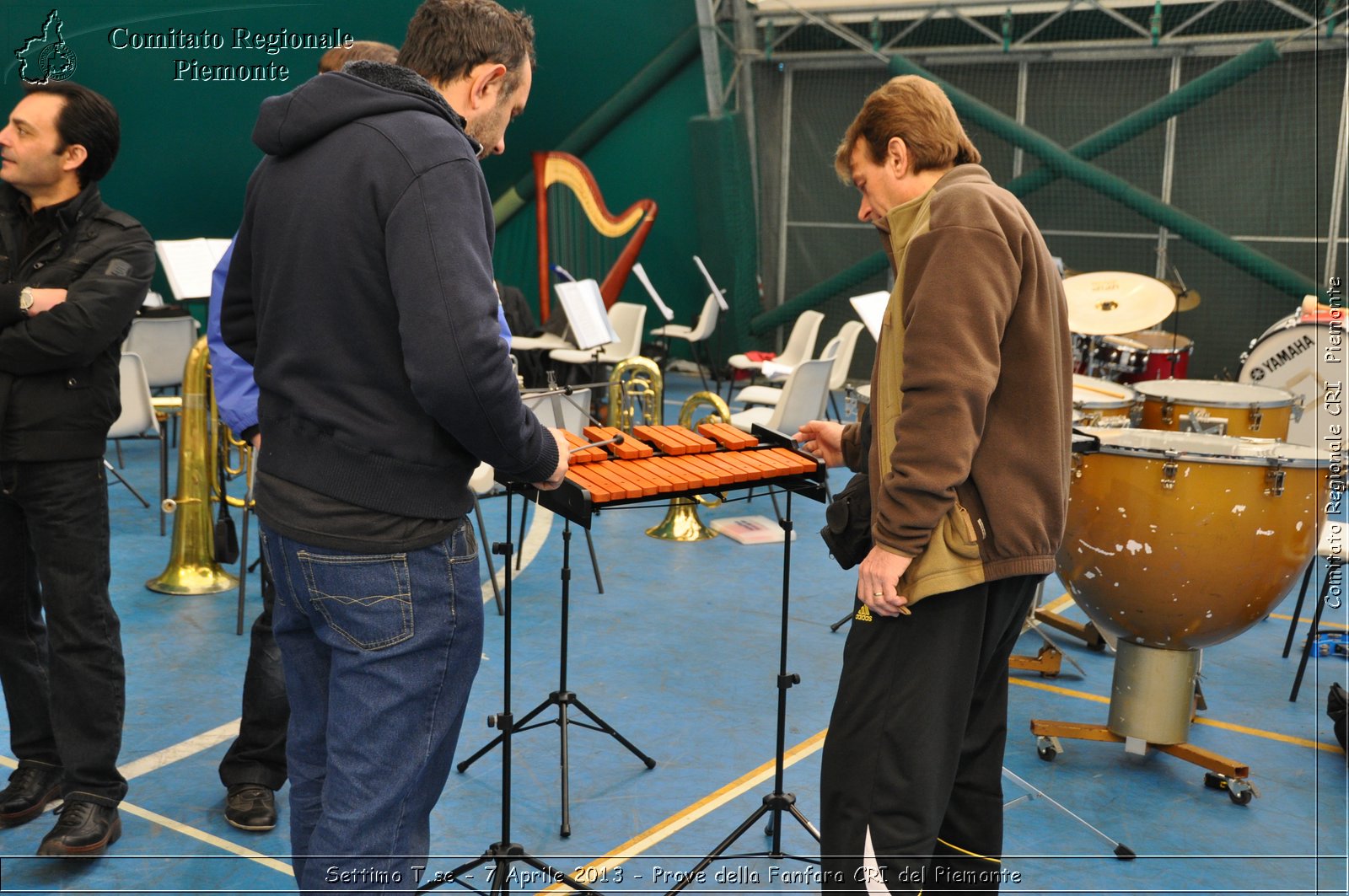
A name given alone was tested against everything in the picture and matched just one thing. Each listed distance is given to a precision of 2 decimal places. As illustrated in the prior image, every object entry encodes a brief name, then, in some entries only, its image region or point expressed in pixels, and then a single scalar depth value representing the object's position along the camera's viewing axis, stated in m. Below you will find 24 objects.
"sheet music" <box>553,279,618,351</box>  7.34
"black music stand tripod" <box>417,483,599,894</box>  2.65
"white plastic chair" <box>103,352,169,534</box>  5.86
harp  9.77
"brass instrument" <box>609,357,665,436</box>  6.03
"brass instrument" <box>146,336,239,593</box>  4.90
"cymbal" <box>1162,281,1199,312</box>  9.91
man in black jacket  2.78
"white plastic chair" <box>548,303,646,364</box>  9.62
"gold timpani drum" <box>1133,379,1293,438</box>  4.80
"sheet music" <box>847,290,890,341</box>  4.80
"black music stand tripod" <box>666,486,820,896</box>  2.87
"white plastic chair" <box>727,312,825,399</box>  9.09
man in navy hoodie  1.78
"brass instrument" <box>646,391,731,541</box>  6.26
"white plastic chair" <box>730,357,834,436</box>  6.23
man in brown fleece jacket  2.05
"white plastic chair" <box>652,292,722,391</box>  10.74
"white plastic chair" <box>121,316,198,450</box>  7.40
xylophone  2.40
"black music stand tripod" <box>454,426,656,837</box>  3.16
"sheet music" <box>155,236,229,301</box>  8.55
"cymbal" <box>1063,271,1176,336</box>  6.39
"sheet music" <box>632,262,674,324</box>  10.02
